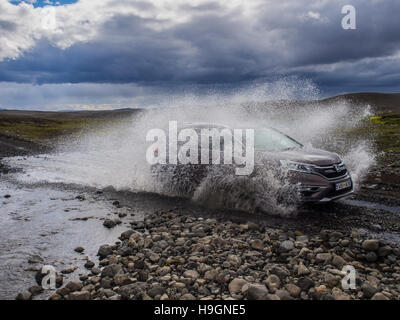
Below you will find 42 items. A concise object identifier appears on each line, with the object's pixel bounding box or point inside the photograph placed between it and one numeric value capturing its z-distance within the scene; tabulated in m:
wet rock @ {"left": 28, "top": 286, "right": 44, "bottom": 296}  4.08
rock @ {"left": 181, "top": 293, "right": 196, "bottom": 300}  3.70
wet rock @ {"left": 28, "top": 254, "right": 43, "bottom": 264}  5.07
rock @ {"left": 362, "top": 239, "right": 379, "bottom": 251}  4.82
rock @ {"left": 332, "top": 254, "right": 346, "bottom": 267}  4.43
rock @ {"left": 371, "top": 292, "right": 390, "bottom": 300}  3.53
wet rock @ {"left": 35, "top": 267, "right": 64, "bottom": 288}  4.32
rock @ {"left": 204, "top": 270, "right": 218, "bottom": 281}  4.14
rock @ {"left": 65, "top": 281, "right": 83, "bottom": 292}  4.07
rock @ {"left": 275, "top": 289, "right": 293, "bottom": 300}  3.62
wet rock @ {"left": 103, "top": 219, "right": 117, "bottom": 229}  6.72
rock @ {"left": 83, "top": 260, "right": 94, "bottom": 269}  4.82
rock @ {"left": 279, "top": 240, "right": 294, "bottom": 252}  4.94
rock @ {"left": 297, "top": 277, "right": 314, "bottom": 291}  3.84
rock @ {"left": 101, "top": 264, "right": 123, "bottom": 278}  4.41
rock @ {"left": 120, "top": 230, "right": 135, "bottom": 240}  5.88
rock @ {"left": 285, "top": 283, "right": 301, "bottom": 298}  3.71
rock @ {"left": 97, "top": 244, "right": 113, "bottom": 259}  5.16
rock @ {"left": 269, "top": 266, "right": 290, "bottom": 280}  4.12
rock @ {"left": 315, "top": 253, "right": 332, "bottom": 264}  4.55
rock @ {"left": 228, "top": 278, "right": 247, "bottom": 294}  3.85
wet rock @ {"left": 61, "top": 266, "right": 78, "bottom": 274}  4.64
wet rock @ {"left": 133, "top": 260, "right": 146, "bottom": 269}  4.62
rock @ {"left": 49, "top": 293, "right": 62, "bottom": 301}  3.88
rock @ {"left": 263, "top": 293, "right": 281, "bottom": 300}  3.60
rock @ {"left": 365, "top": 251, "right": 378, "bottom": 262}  4.65
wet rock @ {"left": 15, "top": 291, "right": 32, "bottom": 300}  3.94
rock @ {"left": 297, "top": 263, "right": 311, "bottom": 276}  4.16
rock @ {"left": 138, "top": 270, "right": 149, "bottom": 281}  4.24
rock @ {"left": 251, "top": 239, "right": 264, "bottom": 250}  5.09
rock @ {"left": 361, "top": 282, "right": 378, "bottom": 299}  3.63
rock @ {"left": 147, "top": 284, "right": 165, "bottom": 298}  3.80
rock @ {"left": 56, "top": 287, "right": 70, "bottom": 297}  3.98
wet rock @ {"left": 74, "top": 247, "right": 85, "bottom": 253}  5.44
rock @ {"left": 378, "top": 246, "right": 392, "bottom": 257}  4.71
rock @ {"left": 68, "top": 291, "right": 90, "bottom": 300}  3.82
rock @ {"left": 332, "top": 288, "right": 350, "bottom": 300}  3.55
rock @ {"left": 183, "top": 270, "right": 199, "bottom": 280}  4.19
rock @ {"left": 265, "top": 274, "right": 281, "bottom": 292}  3.82
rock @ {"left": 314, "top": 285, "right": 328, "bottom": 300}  3.61
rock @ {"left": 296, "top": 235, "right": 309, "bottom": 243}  5.30
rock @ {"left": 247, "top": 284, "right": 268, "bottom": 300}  3.62
